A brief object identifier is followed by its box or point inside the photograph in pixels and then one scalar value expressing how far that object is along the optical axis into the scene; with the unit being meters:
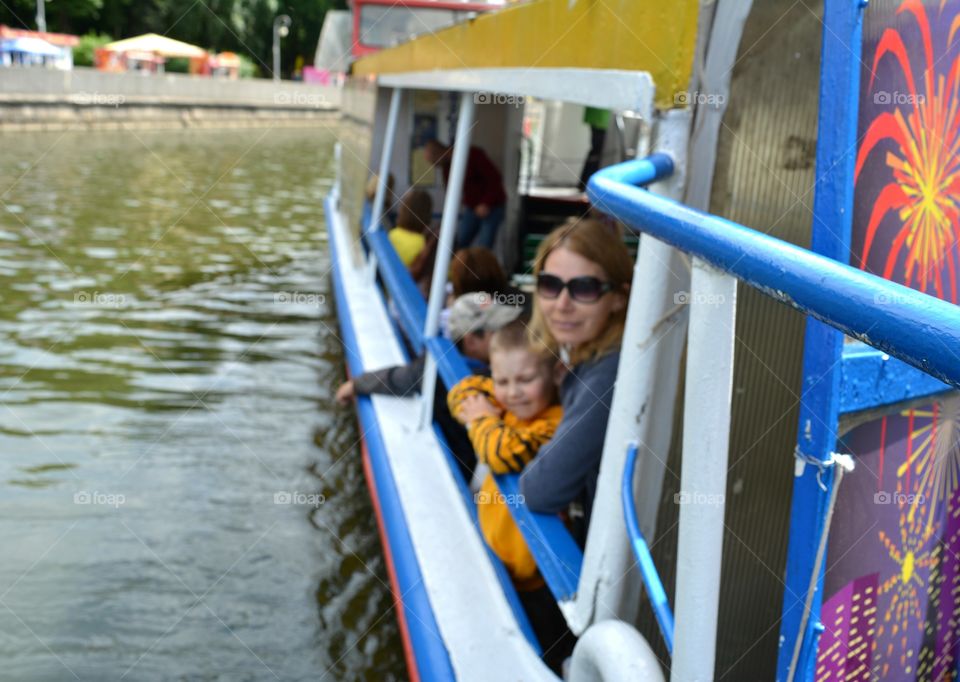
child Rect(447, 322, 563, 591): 2.55
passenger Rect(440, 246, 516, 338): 4.18
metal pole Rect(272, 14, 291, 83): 39.16
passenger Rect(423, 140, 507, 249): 6.69
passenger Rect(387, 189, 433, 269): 6.07
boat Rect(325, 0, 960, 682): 1.25
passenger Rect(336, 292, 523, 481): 3.61
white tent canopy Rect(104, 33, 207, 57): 29.27
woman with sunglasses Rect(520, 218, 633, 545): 2.17
